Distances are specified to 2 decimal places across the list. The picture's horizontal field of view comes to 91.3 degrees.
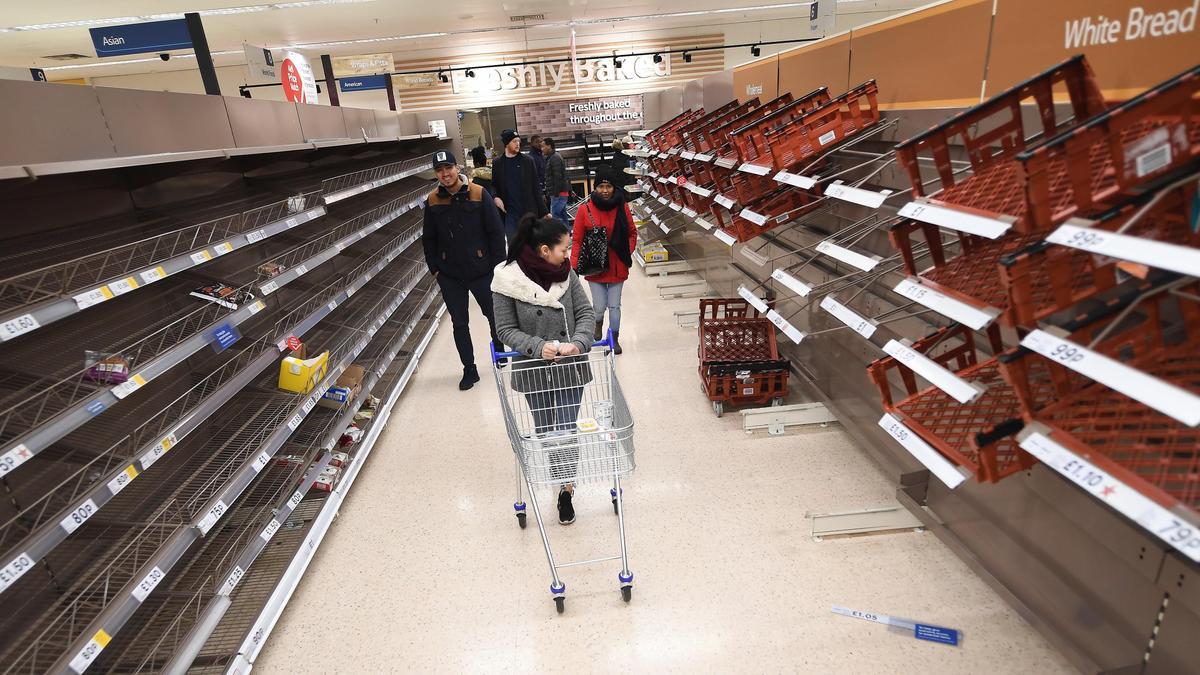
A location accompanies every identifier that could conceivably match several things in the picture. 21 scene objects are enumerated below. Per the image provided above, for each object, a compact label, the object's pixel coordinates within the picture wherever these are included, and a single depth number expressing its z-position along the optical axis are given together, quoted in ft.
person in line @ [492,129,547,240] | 22.93
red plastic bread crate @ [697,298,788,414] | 13.53
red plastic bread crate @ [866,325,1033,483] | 5.88
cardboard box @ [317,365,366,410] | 13.04
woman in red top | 15.71
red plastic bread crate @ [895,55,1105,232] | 5.64
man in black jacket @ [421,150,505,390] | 14.71
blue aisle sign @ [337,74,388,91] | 38.91
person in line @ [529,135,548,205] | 26.04
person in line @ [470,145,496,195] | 28.47
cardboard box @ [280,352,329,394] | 11.18
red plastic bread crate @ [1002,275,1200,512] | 4.52
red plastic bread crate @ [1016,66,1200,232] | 4.36
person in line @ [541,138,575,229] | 27.94
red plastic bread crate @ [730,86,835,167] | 11.23
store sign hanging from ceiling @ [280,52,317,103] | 19.92
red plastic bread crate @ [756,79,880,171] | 10.14
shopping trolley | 8.36
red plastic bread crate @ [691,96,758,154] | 14.48
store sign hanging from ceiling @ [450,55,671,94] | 46.88
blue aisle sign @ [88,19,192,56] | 12.19
